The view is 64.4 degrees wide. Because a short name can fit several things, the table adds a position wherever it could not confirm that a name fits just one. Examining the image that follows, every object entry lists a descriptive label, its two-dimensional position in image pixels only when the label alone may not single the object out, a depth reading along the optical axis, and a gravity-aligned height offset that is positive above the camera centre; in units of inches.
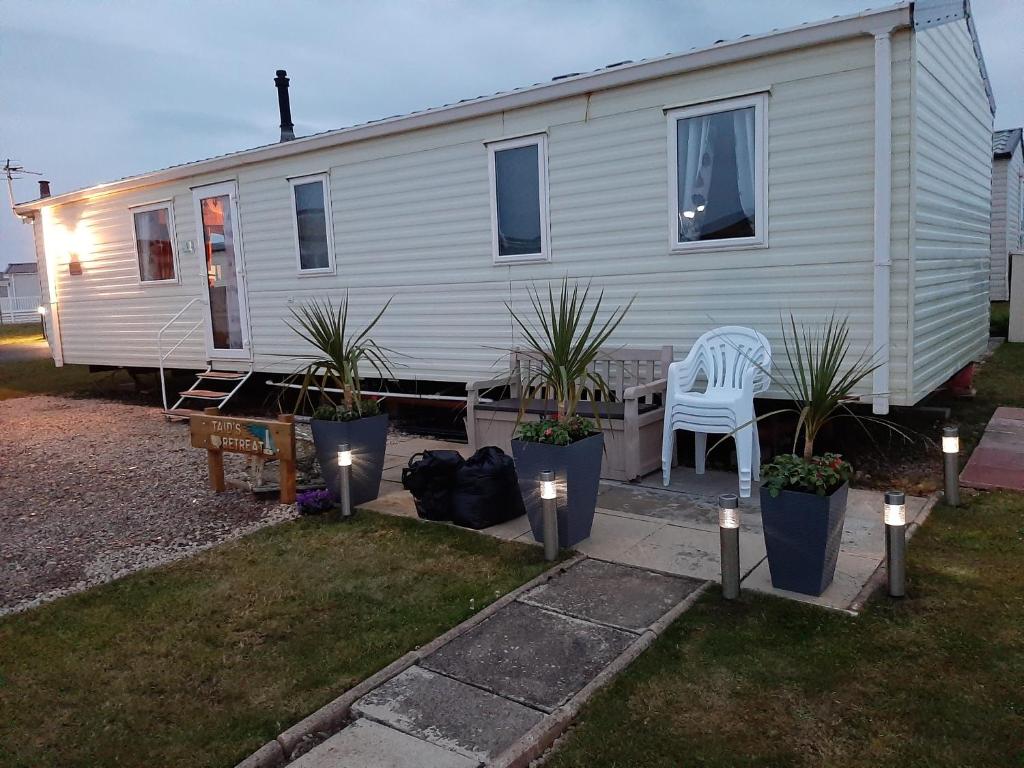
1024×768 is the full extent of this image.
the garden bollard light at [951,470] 179.2 -45.0
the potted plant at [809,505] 133.1 -37.7
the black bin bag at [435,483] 187.8 -44.0
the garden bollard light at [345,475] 189.5 -42.5
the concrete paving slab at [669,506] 182.1 -53.3
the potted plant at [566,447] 163.2 -32.4
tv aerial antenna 992.7 +172.0
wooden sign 203.9 -35.3
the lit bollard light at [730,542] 132.9 -43.2
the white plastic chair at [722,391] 199.2 -29.0
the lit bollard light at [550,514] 152.8 -43.5
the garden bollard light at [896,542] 130.1 -43.7
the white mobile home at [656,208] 197.5 +23.8
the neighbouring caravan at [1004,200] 560.1 +46.1
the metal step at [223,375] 354.6 -32.4
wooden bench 213.5 -34.5
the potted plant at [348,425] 205.6 -32.5
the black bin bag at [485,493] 183.3 -46.0
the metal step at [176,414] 336.1 -45.6
